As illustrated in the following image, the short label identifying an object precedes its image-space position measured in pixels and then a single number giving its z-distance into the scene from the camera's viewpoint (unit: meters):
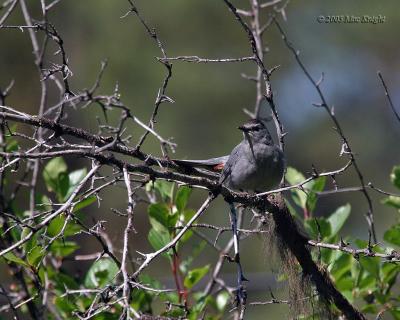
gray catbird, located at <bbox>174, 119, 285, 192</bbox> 10.57
